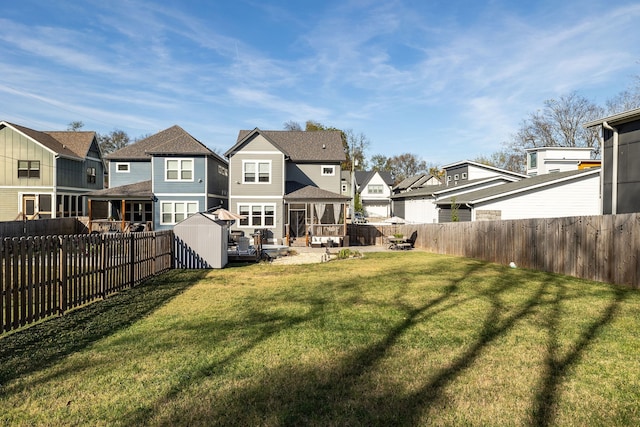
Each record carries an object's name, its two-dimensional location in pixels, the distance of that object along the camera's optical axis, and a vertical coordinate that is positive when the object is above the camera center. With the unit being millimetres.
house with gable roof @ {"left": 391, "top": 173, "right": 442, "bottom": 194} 54906 +4199
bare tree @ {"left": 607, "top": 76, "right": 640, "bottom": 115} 39550 +11168
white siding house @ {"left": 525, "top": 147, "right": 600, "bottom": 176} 32656 +4541
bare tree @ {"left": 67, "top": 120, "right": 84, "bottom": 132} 68938 +15259
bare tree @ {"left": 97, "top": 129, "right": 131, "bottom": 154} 72212 +13250
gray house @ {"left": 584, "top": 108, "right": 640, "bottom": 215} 14016 +1897
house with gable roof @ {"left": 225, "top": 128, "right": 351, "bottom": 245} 26359 +865
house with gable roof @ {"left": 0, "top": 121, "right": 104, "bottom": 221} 29188 +2714
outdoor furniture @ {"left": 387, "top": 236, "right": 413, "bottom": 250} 23203 -1979
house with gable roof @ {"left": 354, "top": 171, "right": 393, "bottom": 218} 63938 +2678
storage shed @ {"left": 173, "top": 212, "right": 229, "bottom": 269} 14344 -1210
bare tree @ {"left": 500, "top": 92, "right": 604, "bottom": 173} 46719 +10216
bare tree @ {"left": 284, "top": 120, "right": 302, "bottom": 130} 83250 +18360
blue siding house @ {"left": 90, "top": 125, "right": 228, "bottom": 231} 25891 +1653
